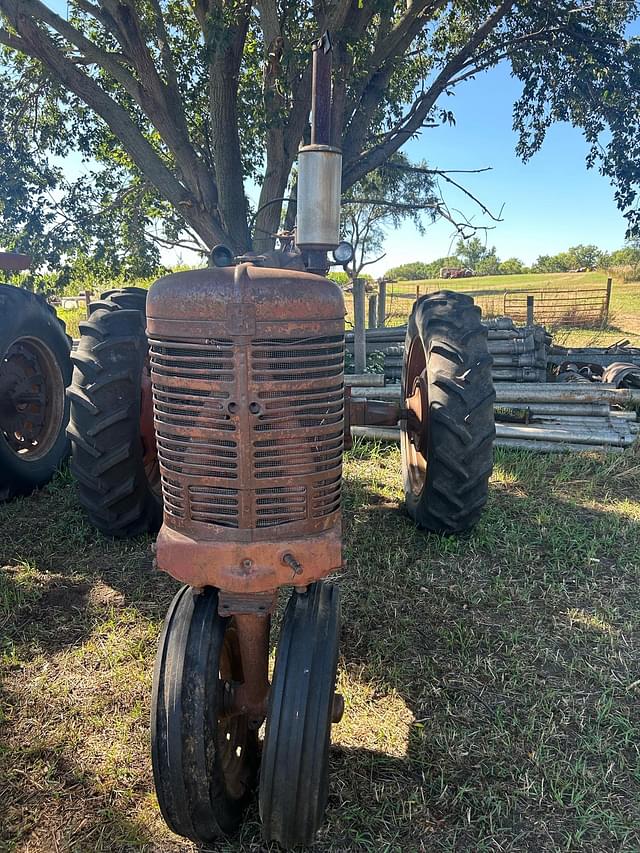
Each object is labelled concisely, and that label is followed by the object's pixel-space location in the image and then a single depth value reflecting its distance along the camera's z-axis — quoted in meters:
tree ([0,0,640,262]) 6.54
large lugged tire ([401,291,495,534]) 3.39
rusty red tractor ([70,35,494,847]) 1.89
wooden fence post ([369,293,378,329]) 11.70
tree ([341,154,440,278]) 9.06
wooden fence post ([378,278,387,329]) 12.13
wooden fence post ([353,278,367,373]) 7.85
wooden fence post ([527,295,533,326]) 9.77
